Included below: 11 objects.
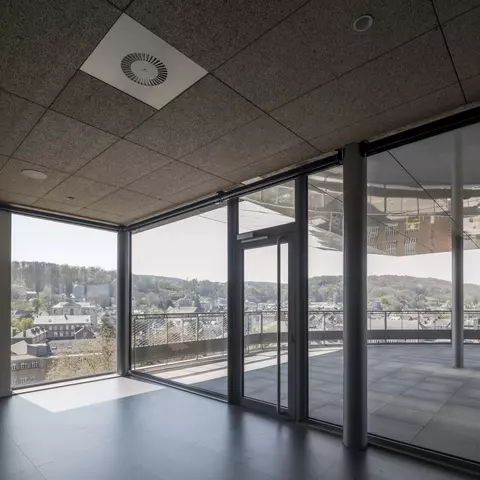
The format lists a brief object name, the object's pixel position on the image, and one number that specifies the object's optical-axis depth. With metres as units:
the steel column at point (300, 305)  4.20
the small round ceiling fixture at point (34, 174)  4.27
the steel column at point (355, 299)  3.49
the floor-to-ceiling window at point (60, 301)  6.02
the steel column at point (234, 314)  5.00
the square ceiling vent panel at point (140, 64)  2.13
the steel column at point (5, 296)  5.62
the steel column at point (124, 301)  7.15
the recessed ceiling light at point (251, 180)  4.67
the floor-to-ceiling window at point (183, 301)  5.60
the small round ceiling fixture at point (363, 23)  1.96
